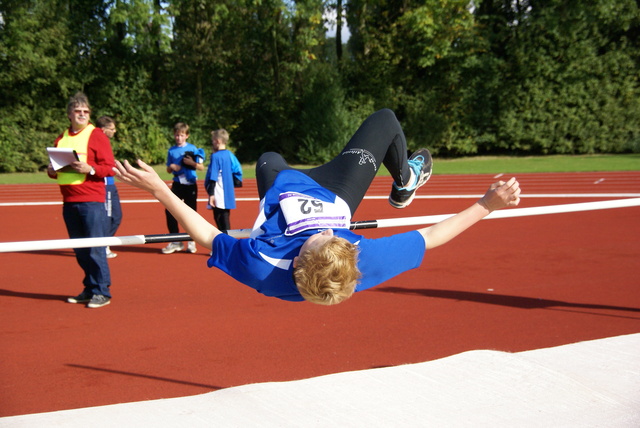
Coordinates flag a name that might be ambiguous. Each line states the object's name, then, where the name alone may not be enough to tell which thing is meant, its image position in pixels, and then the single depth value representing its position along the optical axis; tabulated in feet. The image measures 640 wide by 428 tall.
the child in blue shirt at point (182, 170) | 25.13
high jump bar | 10.17
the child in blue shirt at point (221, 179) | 24.40
